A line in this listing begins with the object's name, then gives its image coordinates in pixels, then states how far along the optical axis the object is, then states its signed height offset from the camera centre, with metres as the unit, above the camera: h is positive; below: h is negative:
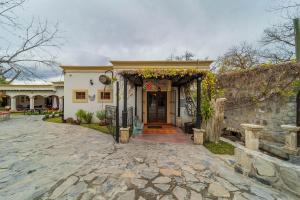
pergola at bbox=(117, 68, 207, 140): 5.57 +1.07
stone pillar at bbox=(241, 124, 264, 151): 3.28 -0.75
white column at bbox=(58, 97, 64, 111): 19.78 -0.28
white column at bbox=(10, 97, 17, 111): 20.88 -0.47
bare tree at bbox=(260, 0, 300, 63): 8.03 +4.16
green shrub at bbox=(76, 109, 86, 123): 10.67 -0.94
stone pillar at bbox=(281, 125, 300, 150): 4.73 -1.12
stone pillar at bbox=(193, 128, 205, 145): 5.71 -1.34
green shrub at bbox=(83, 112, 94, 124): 10.76 -1.16
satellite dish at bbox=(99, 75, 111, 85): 10.57 +1.59
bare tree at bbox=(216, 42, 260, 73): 15.59 +4.77
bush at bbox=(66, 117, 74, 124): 10.93 -1.41
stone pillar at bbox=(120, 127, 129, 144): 5.87 -1.35
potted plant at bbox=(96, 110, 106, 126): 10.43 -1.05
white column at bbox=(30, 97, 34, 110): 20.64 -0.31
